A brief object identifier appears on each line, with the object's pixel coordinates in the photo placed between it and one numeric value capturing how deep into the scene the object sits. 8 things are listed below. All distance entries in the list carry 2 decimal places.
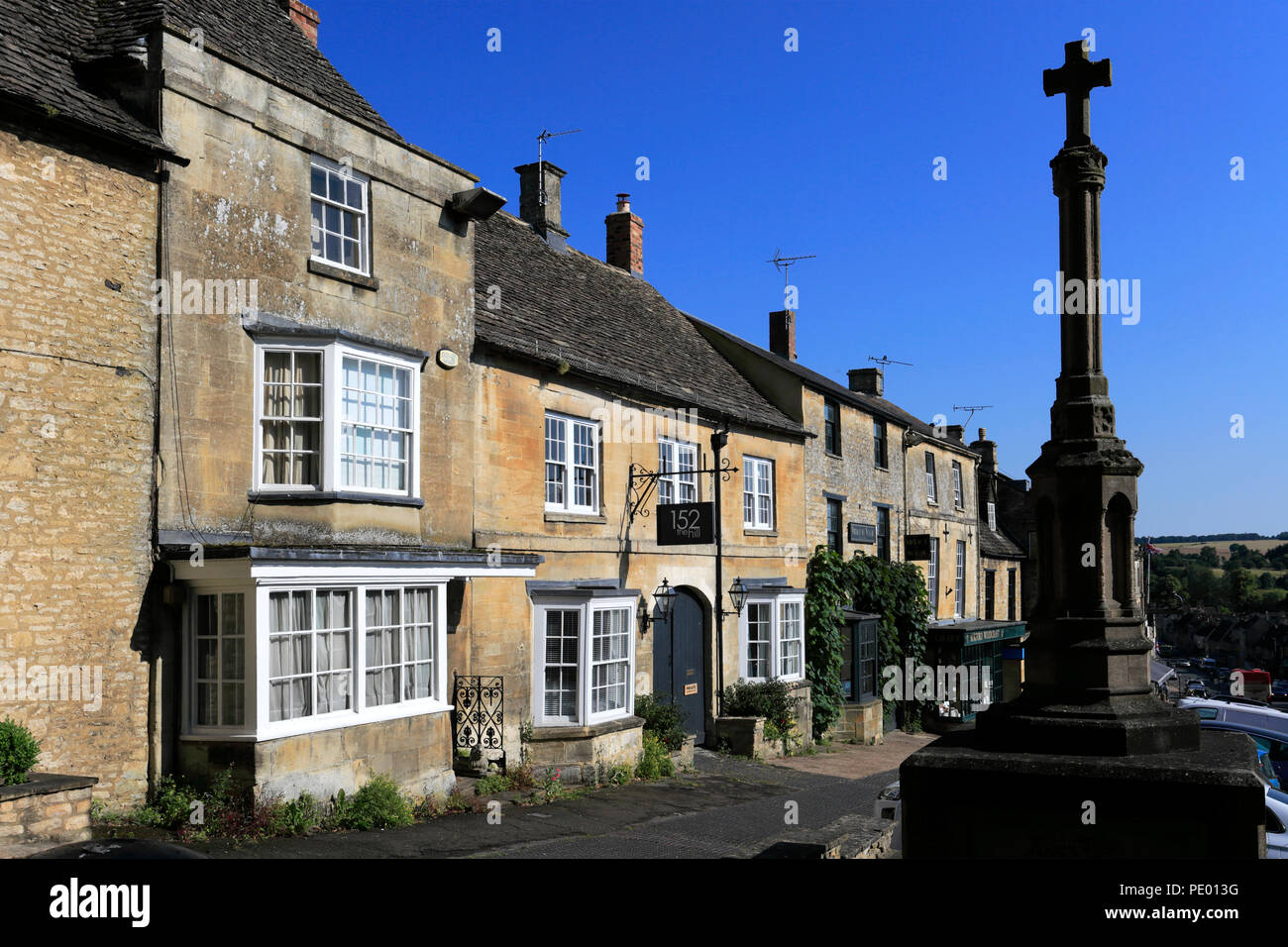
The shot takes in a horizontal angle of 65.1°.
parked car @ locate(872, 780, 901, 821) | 11.52
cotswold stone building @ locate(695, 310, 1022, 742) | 25.08
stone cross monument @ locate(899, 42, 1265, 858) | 5.96
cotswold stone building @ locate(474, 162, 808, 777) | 15.55
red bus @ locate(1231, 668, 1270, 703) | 45.46
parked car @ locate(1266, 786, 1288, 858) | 9.90
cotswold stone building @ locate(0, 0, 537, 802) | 10.12
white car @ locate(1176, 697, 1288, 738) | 18.55
